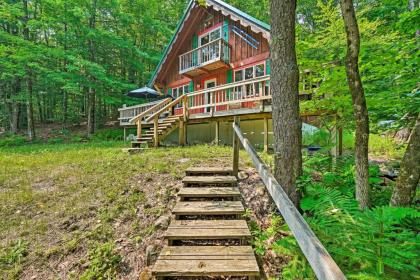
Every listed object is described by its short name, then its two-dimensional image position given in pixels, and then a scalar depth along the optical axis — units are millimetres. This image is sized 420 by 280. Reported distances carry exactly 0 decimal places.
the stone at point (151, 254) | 2609
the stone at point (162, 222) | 3126
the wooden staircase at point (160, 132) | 9016
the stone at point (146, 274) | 2387
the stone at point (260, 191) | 3561
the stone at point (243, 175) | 4273
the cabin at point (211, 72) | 9055
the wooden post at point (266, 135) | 7083
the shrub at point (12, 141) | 13415
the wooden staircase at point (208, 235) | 2219
